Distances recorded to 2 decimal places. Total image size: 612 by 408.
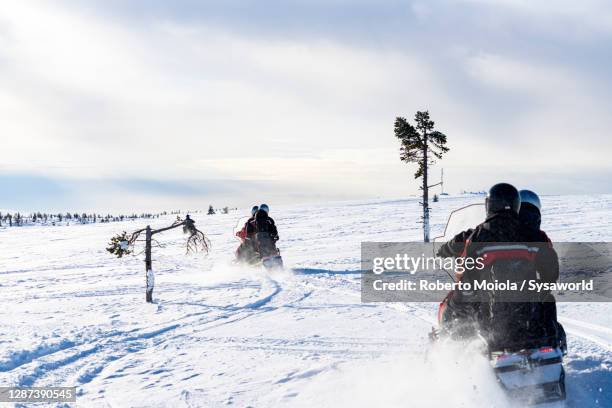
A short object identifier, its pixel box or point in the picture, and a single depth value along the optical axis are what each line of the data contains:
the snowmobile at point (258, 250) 14.77
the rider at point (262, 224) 15.57
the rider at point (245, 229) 16.30
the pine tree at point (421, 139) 24.20
